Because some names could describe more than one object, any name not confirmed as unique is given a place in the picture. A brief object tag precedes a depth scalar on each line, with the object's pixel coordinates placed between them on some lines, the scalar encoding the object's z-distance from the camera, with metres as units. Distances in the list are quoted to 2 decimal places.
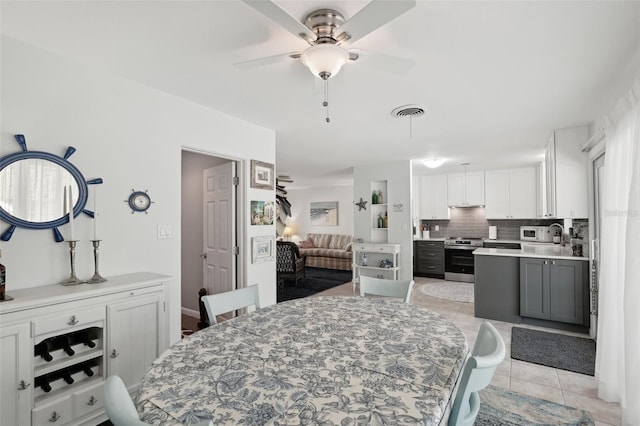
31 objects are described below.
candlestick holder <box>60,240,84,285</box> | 1.95
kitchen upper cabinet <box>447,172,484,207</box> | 6.67
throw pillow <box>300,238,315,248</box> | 8.88
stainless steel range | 6.36
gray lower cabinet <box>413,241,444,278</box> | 6.68
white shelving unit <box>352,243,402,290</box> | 5.59
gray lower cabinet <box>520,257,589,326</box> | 3.46
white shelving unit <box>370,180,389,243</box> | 6.04
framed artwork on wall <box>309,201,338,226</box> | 9.20
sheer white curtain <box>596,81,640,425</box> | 1.83
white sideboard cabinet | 1.58
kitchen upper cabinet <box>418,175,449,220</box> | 7.11
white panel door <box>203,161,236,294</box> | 3.42
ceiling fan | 1.25
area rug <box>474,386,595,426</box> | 2.01
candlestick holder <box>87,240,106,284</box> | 2.03
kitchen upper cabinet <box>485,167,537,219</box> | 6.14
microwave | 6.04
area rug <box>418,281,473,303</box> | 5.09
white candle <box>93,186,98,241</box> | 2.17
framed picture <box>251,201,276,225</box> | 3.45
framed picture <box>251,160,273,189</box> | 3.43
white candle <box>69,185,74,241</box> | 1.94
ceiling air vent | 2.94
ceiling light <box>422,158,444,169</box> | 5.17
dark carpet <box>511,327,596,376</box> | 2.80
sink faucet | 5.46
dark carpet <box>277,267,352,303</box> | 5.57
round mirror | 1.81
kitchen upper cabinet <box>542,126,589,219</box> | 3.43
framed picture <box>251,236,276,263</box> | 3.40
